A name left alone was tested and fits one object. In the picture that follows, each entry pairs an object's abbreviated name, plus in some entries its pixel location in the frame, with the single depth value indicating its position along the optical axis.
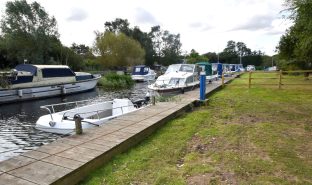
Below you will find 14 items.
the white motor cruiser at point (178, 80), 17.44
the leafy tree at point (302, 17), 8.95
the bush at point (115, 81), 31.75
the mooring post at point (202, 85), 11.71
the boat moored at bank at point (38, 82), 20.41
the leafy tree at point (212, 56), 92.00
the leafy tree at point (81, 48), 75.65
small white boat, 9.19
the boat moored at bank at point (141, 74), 38.94
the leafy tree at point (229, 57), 92.04
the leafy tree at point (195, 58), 51.58
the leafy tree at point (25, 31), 35.09
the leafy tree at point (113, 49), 46.22
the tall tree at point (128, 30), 68.04
